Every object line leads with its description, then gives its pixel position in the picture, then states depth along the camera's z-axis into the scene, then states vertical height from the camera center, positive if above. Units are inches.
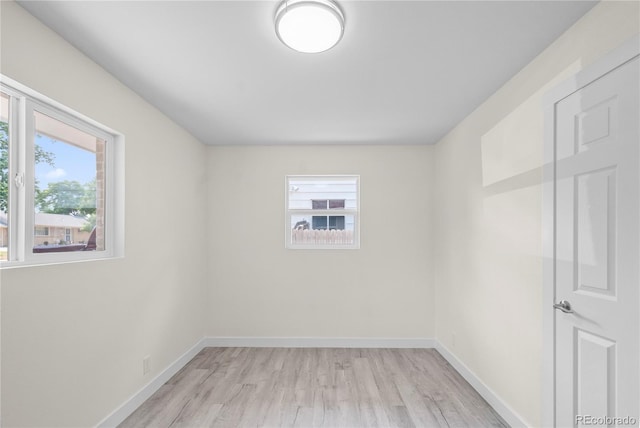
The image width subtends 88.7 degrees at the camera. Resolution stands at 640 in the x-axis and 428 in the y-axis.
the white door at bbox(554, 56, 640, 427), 57.1 -7.1
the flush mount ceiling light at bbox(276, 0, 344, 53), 62.3 +38.0
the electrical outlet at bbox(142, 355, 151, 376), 106.5 -50.0
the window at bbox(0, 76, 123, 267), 67.6 +7.3
